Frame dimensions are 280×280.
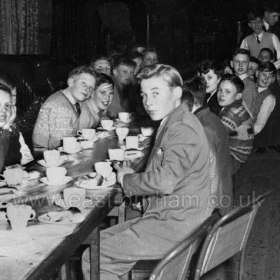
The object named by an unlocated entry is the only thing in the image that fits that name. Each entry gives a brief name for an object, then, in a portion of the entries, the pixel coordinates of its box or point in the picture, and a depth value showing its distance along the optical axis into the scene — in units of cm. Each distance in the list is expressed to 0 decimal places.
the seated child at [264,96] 692
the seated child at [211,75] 578
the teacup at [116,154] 351
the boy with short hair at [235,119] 459
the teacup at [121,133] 444
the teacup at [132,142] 405
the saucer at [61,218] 231
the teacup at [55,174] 301
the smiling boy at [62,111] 468
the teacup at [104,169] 306
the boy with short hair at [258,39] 845
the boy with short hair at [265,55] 820
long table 182
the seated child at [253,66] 764
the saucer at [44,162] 346
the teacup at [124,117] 552
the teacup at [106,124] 493
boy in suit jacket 260
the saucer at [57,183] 301
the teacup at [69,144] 387
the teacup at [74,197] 252
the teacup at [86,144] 407
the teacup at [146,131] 461
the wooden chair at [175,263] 180
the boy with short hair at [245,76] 690
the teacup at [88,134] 443
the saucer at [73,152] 391
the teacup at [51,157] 344
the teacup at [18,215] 221
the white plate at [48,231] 216
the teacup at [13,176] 294
